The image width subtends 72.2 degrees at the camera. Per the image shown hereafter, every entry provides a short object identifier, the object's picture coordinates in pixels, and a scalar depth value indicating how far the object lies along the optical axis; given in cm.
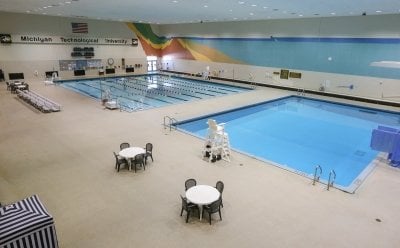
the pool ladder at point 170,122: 974
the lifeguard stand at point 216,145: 726
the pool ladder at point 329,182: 599
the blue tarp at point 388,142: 705
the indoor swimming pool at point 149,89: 1474
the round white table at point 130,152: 649
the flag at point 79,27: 2075
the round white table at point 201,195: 471
